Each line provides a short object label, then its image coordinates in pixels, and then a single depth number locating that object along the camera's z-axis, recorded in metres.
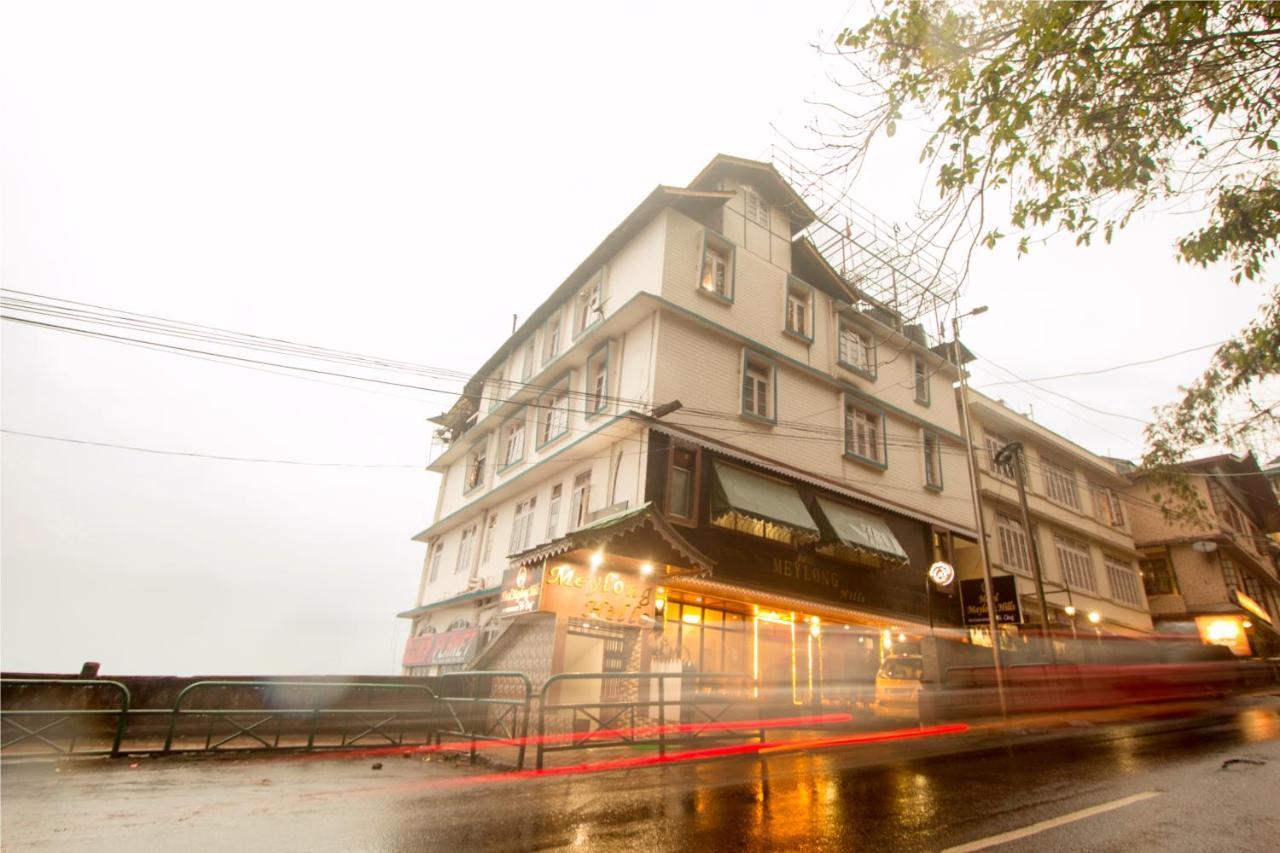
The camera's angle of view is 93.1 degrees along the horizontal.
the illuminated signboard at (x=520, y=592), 12.52
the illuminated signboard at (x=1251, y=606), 29.94
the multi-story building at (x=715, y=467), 13.51
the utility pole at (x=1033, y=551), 20.08
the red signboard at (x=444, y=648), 18.56
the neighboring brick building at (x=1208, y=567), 29.67
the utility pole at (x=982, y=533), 15.88
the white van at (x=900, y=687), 16.03
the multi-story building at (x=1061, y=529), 24.42
